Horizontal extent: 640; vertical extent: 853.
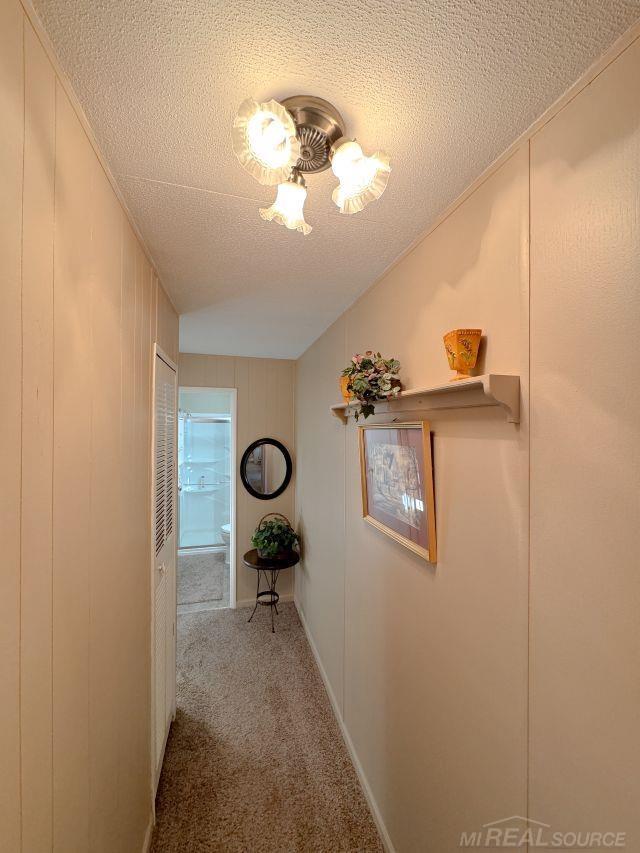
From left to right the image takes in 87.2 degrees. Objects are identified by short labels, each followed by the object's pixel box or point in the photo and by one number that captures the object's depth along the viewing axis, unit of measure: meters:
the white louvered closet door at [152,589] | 1.52
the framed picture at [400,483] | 1.19
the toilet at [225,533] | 4.66
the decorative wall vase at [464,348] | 0.96
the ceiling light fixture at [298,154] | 0.68
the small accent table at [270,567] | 3.11
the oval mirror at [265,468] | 3.54
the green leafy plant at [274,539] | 3.20
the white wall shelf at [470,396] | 0.83
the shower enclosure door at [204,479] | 5.41
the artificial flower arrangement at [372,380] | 1.34
